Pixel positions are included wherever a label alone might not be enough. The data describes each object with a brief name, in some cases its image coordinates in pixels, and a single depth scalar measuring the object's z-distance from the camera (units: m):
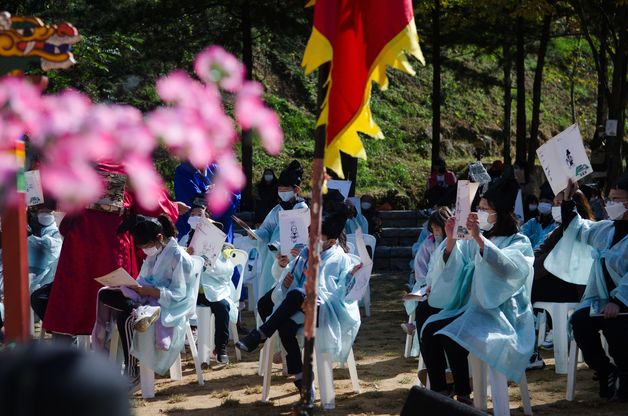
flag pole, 4.08
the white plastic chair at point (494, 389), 6.26
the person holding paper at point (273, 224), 9.84
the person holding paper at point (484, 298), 6.28
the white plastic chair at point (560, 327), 7.86
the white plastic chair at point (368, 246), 11.23
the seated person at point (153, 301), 7.37
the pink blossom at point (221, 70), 2.83
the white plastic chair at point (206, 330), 8.45
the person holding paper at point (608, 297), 6.62
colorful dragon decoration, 3.38
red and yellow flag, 4.22
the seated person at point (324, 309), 6.95
